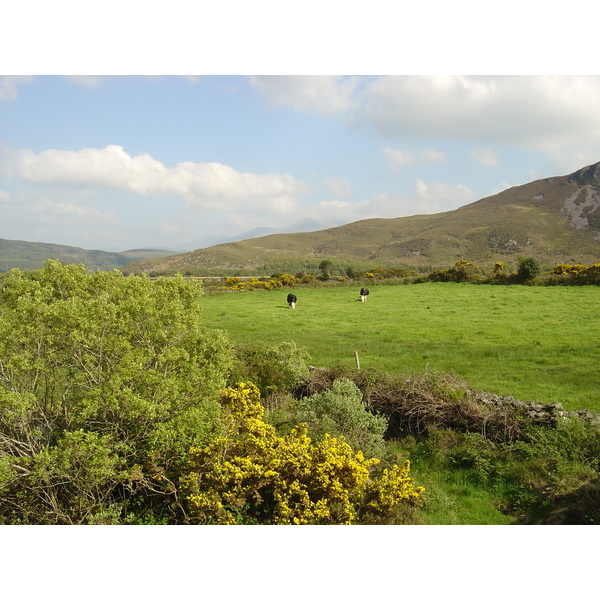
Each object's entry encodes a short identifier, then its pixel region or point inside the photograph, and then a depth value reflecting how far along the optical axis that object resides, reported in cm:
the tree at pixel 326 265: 6126
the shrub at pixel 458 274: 3741
